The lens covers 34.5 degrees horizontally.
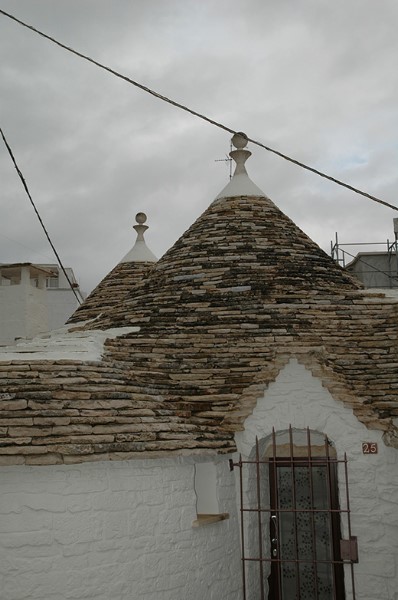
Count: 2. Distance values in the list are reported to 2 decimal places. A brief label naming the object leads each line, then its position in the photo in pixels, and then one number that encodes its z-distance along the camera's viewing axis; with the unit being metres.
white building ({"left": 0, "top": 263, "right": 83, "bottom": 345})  21.89
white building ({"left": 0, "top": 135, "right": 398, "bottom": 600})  5.42
